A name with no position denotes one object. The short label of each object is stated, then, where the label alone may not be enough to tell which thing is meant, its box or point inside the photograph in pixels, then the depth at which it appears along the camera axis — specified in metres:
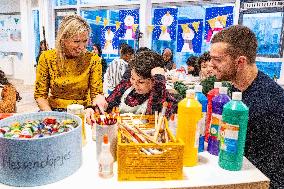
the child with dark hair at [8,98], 2.26
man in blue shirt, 1.34
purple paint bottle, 1.18
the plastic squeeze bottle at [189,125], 1.10
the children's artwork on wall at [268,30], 4.02
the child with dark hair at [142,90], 1.89
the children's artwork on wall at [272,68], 4.10
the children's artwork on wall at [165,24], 5.56
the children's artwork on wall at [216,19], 4.80
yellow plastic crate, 0.99
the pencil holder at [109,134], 1.09
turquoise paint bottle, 1.04
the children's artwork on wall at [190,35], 5.30
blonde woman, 1.99
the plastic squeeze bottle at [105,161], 1.02
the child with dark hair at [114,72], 4.01
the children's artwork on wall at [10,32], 8.70
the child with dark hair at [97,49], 5.93
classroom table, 0.99
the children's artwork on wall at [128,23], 5.96
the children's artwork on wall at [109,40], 6.29
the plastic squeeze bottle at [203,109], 1.21
